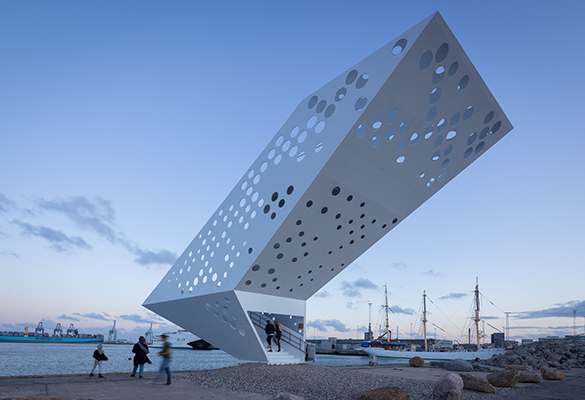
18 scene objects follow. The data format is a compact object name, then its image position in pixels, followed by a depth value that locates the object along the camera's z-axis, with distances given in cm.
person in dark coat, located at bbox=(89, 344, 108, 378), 1008
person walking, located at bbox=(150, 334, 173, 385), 880
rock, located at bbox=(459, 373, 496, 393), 919
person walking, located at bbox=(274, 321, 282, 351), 1443
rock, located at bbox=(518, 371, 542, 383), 1152
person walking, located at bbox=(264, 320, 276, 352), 1420
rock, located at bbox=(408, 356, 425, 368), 1752
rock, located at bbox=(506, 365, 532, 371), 1354
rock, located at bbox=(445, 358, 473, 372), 1575
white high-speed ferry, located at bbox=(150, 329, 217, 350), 8088
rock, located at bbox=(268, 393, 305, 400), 590
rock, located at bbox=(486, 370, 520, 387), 1025
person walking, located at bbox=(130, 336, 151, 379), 966
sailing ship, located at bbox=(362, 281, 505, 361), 3519
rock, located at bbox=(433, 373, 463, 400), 789
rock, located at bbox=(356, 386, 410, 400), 668
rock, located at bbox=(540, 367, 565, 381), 1256
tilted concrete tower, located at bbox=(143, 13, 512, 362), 966
